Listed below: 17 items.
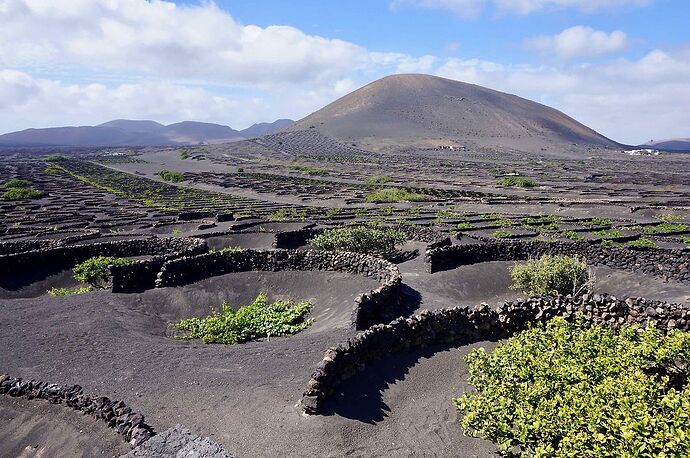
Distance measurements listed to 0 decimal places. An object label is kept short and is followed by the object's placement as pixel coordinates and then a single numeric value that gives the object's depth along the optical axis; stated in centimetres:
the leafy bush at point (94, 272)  2483
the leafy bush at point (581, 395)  780
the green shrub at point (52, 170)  12106
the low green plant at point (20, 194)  6931
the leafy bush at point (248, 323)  1841
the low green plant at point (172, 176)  10678
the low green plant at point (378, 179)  9944
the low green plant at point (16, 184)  8181
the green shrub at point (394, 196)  6950
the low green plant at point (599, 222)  4356
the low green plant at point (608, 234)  3751
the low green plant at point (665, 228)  4013
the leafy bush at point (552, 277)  2302
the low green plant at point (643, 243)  3377
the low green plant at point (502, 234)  3819
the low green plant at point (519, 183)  8819
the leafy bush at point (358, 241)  2980
